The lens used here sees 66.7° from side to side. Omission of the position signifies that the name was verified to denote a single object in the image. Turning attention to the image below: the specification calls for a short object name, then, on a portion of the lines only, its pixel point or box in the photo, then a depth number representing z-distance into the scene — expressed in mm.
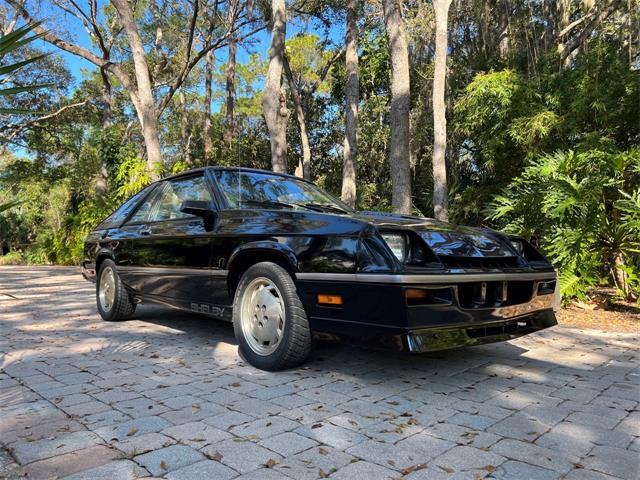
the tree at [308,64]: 24094
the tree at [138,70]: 12406
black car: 2889
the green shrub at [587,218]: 5992
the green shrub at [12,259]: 22342
